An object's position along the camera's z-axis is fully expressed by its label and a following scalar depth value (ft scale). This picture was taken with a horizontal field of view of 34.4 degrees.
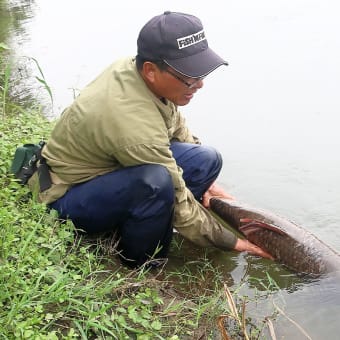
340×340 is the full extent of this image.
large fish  10.55
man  9.11
